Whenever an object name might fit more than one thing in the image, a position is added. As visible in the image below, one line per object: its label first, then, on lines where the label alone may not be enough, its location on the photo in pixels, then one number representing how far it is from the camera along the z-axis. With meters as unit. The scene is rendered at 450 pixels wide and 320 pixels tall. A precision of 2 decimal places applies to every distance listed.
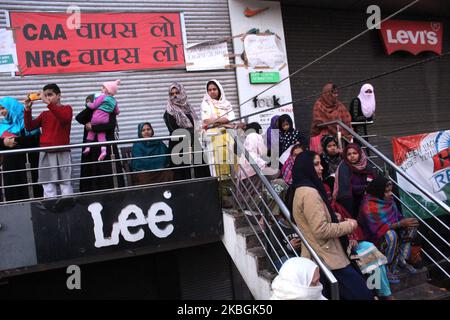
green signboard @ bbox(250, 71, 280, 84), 6.61
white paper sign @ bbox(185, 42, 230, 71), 6.43
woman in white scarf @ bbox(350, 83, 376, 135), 5.83
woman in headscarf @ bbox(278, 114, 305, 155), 4.75
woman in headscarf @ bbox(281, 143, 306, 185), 4.36
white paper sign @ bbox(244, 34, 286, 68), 6.63
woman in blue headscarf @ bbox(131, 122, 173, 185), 4.66
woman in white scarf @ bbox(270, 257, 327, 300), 2.46
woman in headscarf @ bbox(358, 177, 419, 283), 3.79
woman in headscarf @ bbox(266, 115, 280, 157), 4.79
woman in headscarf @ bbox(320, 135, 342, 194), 4.57
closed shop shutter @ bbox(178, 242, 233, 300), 6.23
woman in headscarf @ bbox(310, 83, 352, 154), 5.08
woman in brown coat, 2.96
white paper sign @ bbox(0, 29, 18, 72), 5.61
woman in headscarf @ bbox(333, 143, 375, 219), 4.01
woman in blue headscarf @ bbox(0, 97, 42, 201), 4.30
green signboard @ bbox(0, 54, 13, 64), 5.62
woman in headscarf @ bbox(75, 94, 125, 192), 4.47
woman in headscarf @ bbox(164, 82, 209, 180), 4.59
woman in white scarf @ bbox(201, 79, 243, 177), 4.51
